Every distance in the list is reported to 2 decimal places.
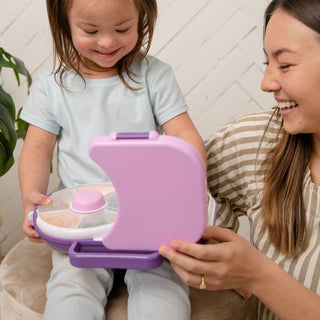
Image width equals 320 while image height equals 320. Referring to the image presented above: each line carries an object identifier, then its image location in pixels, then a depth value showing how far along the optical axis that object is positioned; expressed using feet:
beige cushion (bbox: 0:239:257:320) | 2.60
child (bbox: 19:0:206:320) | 2.93
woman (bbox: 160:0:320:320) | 2.13
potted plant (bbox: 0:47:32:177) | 3.59
